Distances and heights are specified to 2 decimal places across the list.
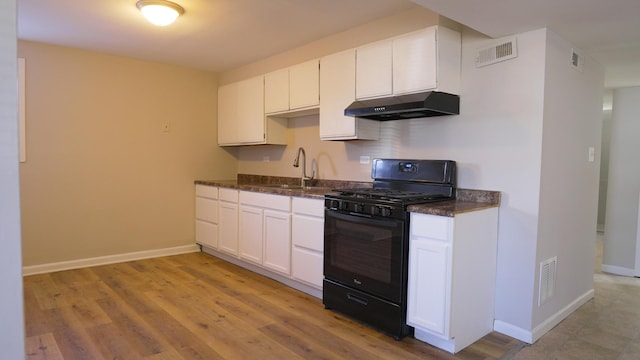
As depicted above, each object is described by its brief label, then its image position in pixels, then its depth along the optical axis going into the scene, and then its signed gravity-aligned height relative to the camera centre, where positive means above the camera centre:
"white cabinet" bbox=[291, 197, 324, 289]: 3.10 -0.63
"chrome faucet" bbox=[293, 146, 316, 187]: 3.97 -0.01
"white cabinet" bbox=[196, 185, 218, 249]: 4.47 -0.63
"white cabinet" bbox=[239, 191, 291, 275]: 3.43 -0.63
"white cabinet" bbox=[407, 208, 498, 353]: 2.25 -0.67
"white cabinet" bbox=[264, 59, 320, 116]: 3.53 +0.74
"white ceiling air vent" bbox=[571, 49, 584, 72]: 2.76 +0.80
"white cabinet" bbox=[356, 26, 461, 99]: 2.61 +0.74
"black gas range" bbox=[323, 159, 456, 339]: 2.45 -0.50
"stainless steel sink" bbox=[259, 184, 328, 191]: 3.74 -0.23
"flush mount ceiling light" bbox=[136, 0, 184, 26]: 2.74 +1.10
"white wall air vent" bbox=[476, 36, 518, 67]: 2.53 +0.78
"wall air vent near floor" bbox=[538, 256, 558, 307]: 2.59 -0.76
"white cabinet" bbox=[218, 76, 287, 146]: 4.23 +0.53
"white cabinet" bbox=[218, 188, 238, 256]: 4.10 -0.63
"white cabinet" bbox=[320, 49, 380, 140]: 3.14 +0.55
